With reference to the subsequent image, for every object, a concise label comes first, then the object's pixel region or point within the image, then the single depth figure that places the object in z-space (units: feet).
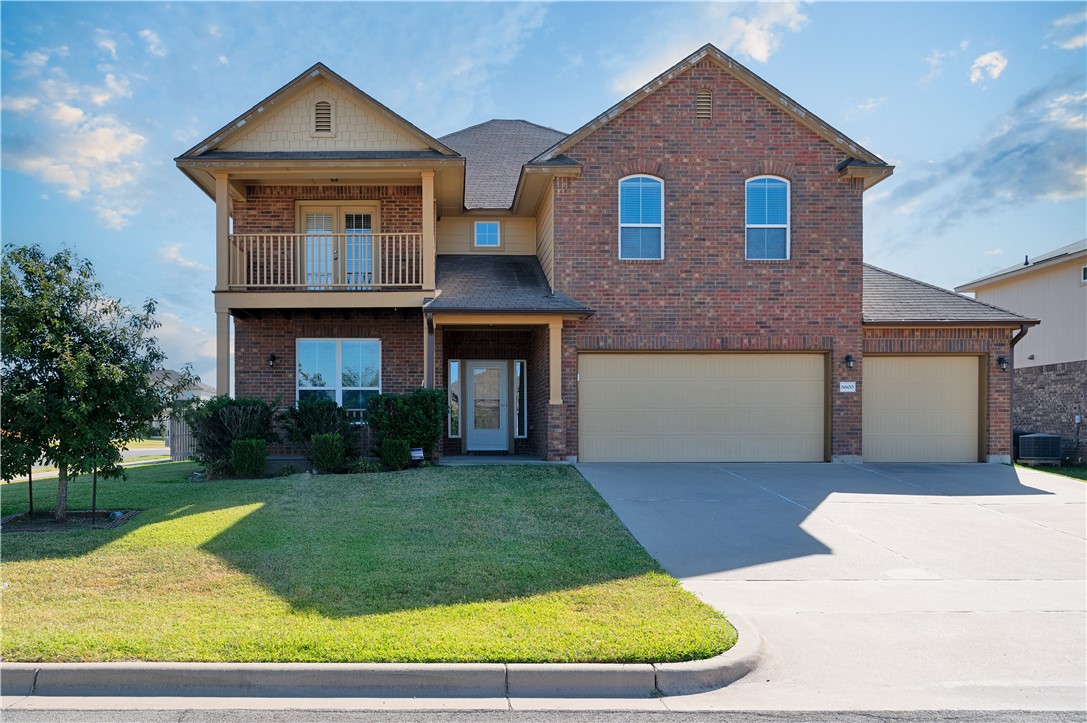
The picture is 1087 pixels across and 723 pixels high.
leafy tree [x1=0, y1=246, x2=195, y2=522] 28.78
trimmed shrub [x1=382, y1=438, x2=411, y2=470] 42.01
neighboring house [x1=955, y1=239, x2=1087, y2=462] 60.34
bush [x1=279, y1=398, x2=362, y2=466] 43.70
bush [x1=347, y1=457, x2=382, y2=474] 42.11
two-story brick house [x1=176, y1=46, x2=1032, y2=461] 45.85
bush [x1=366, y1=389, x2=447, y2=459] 42.42
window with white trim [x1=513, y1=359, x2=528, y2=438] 55.77
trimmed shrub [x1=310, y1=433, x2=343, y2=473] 41.98
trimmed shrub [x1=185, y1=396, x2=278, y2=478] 41.68
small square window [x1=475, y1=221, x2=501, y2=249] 55.42
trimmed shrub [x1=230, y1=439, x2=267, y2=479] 41.19
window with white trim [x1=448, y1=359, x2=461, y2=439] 55.21
